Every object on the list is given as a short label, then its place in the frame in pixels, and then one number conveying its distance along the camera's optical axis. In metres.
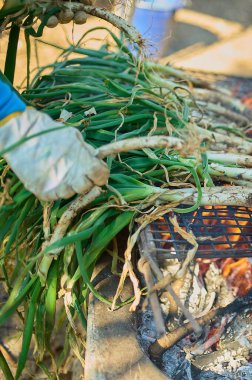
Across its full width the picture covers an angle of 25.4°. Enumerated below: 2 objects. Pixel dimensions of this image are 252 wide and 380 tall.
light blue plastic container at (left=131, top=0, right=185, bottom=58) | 2.99
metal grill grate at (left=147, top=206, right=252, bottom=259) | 1.42
